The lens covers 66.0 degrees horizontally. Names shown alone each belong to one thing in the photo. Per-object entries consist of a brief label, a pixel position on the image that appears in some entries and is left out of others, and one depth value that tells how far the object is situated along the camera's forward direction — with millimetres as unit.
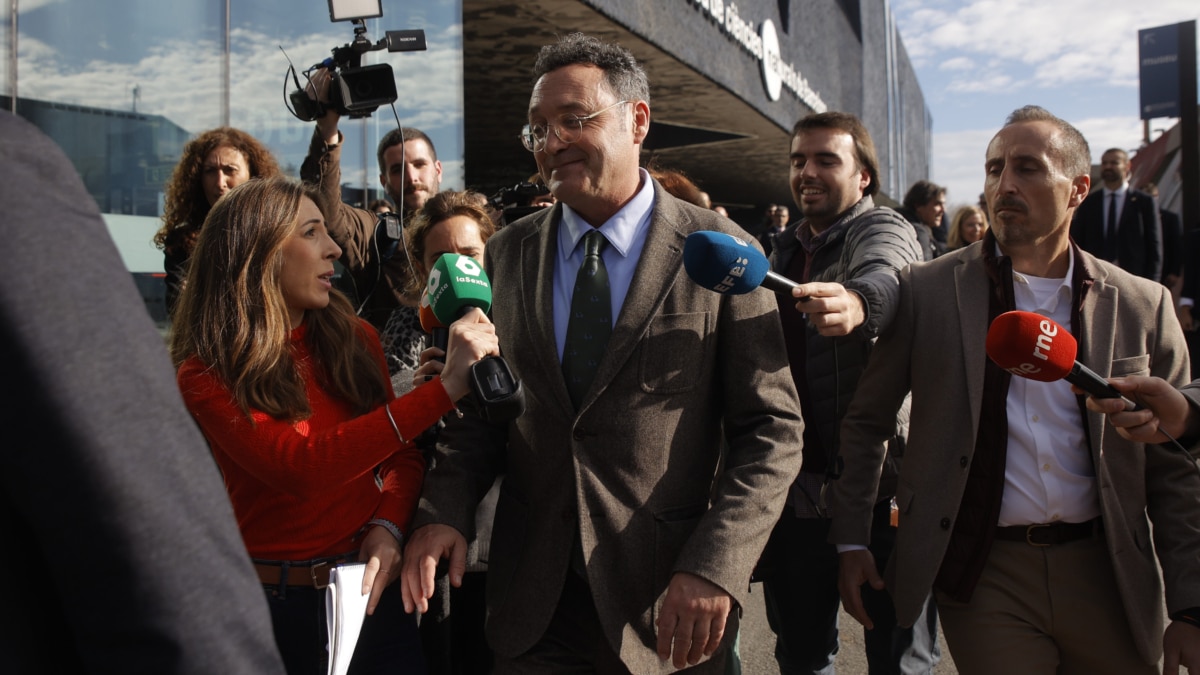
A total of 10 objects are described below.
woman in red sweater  2129
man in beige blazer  2318
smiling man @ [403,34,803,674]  2066
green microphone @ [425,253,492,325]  2070
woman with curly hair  3768
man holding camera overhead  3604
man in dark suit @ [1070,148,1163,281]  7652
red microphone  1960
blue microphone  1934
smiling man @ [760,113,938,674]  2982
